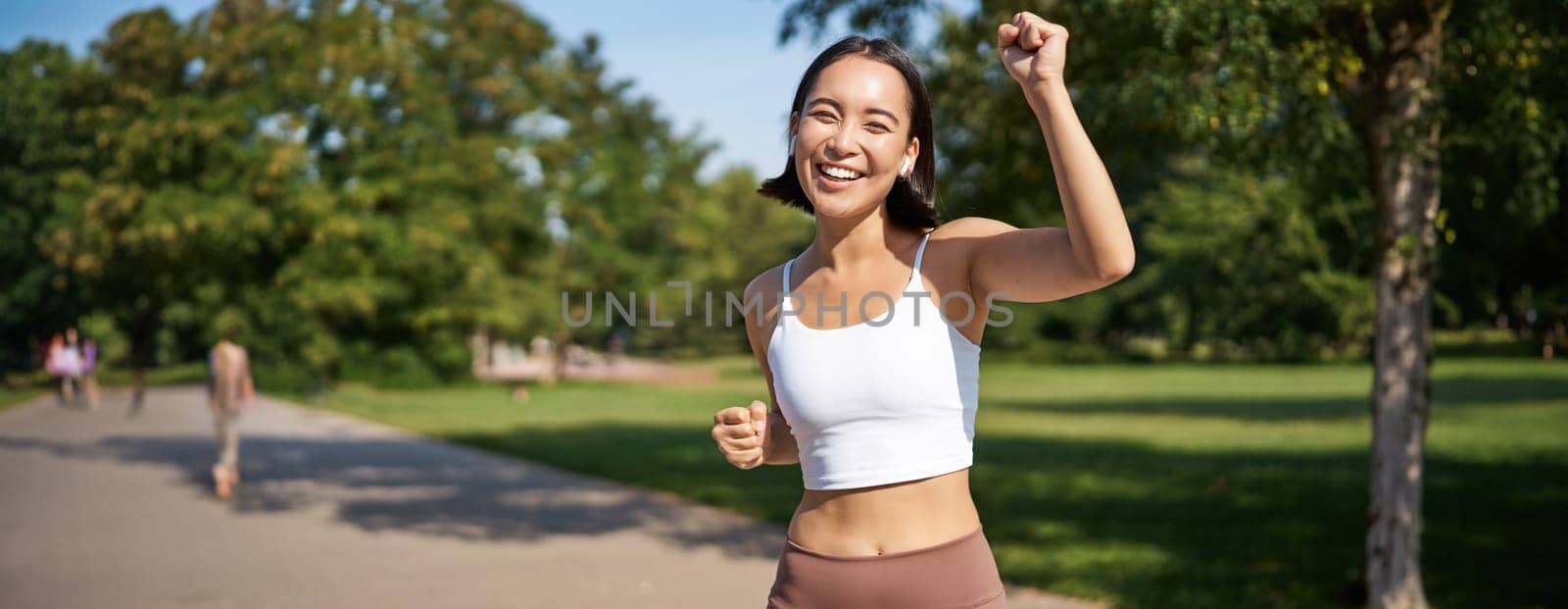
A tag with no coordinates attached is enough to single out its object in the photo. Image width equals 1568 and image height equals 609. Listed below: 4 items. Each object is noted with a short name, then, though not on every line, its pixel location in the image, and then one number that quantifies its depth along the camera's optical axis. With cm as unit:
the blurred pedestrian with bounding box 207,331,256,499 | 1414
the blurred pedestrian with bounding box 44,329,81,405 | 3100
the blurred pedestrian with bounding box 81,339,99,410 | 3148
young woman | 221
